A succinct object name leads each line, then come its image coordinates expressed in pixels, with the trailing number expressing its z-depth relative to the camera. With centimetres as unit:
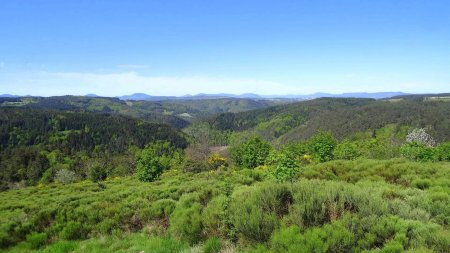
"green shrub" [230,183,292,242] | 637
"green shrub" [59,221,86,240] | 919
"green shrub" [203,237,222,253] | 652
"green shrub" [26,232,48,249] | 877
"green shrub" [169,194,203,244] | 764
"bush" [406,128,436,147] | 7556
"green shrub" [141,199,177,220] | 1002
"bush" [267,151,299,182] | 1481
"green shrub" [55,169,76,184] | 8775
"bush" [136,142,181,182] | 4657
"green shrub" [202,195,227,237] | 735
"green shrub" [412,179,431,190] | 1198
